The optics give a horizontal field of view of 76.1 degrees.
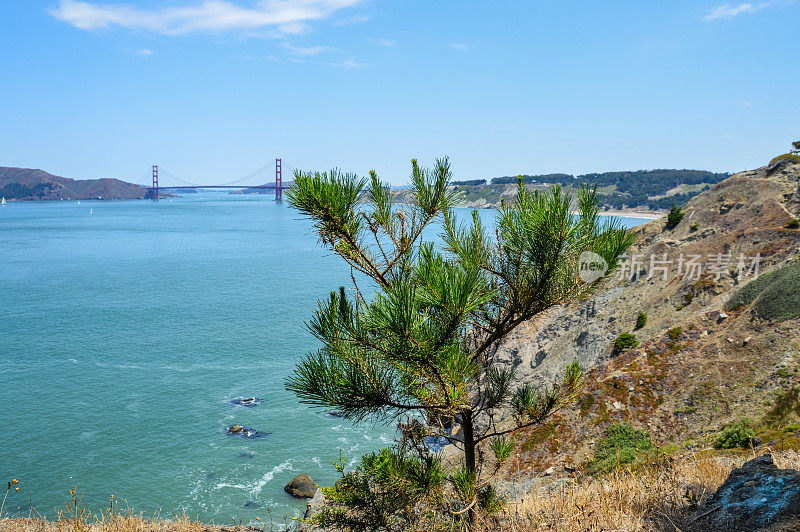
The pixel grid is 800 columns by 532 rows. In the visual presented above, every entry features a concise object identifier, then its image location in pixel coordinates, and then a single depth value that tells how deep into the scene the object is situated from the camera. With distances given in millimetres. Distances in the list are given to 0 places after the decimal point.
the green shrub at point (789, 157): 41531
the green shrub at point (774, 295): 22056
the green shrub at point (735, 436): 15483
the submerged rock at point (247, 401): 34438
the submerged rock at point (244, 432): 30297
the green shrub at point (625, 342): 27953
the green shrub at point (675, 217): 45500
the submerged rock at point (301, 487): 24328
